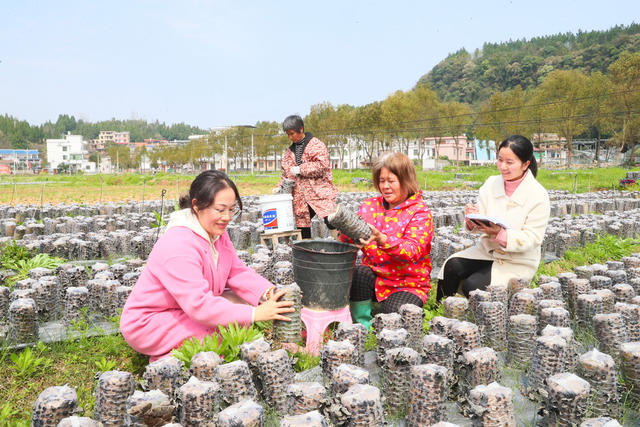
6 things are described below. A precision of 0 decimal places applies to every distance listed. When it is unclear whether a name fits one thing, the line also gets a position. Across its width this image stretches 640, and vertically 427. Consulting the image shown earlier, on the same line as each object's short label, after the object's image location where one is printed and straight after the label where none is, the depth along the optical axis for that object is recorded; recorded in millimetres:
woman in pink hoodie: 2236
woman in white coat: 3324
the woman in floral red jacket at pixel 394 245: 3055
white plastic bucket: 4840
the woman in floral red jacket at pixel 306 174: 5102
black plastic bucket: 2727
